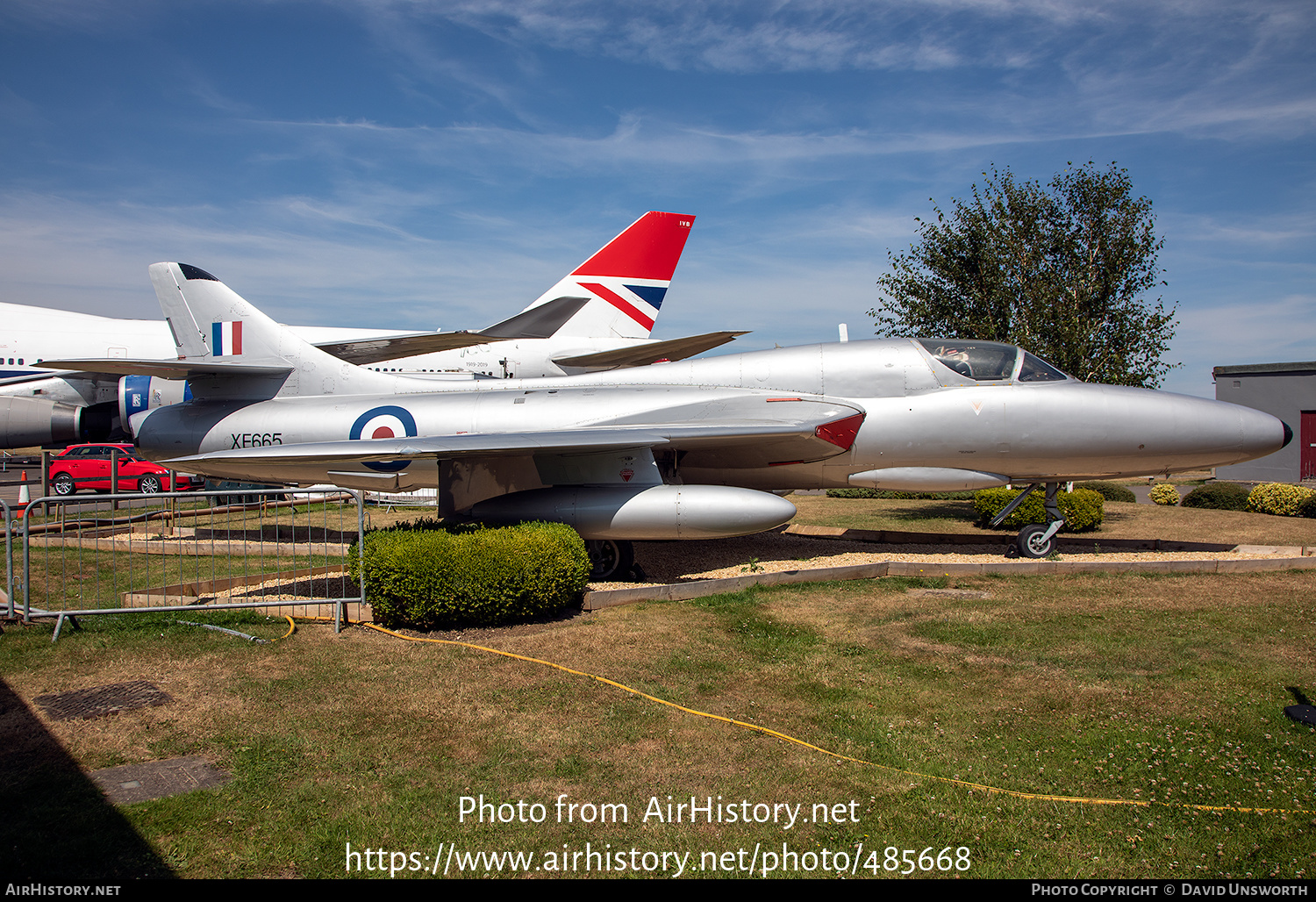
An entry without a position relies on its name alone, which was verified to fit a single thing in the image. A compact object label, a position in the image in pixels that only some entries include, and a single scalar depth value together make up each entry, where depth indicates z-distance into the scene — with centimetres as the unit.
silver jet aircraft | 983
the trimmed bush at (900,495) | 2411
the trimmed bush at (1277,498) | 1789
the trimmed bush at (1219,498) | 1923
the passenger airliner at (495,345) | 1867
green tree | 1698
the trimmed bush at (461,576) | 802
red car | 2297
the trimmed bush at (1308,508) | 1770
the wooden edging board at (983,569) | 1011
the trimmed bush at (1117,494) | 2198
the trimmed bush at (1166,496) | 2152
